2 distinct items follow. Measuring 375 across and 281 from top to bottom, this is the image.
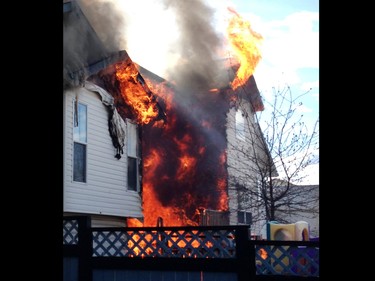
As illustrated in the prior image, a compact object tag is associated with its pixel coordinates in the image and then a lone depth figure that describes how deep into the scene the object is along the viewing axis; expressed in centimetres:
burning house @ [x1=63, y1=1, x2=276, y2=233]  1459
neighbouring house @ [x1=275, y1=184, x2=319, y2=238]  3139
